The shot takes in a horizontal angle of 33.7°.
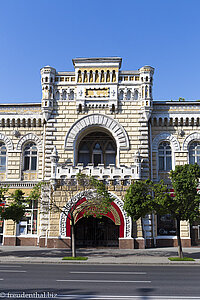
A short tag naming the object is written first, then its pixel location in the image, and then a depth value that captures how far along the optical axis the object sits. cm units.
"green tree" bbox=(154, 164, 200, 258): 2273
